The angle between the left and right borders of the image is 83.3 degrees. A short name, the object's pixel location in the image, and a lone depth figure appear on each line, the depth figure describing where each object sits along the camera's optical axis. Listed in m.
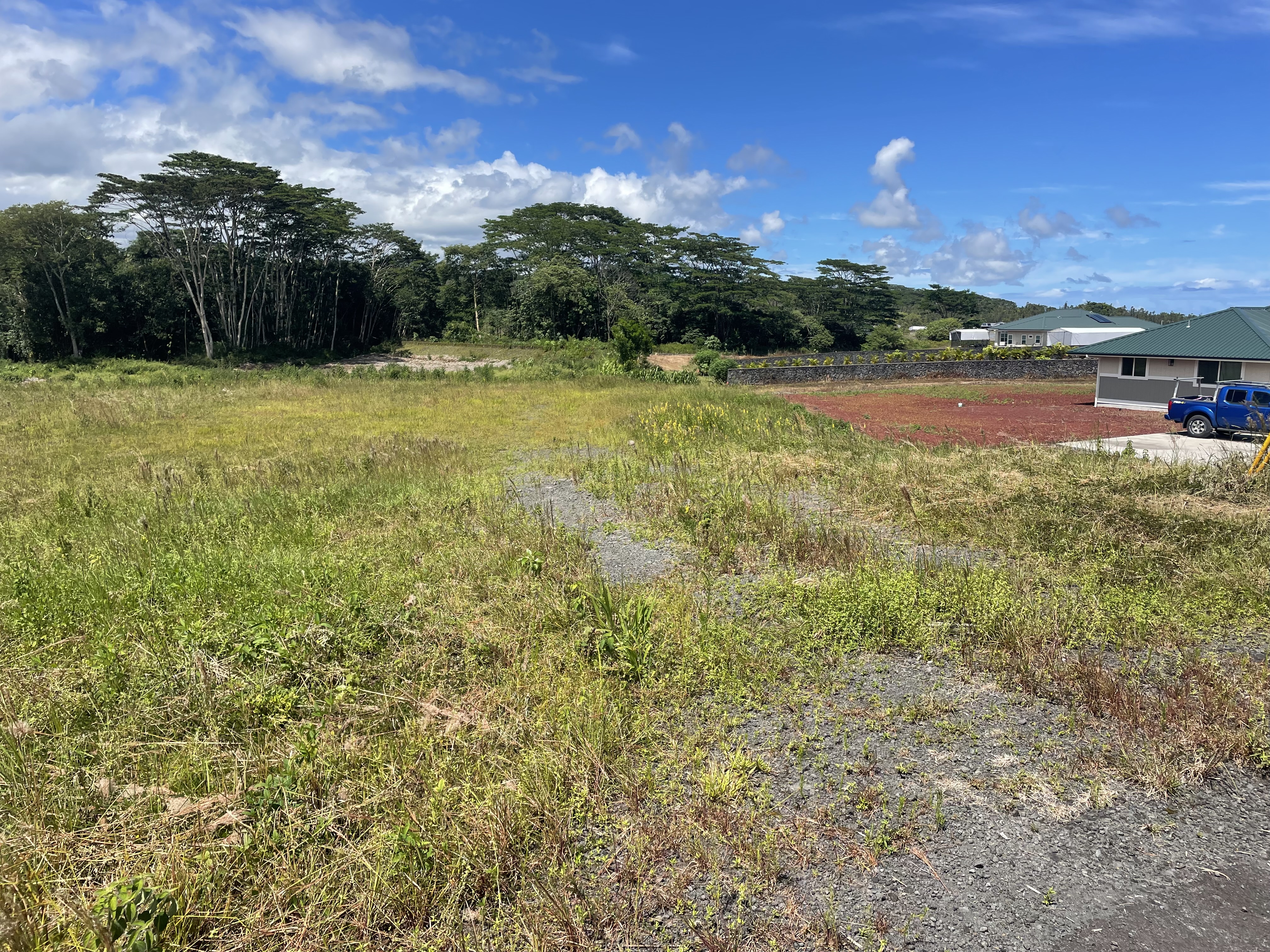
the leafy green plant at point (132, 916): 2.60
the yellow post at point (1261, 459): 9.42
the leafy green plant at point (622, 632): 4.82
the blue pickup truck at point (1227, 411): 14.77
